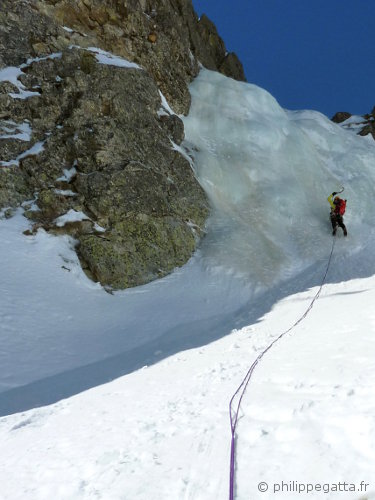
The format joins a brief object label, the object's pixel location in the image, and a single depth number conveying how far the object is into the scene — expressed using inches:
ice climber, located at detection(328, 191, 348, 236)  620.1
